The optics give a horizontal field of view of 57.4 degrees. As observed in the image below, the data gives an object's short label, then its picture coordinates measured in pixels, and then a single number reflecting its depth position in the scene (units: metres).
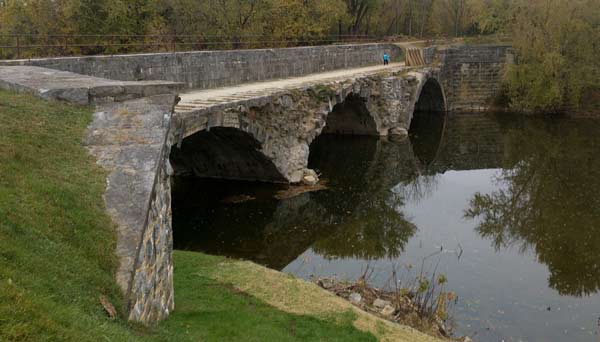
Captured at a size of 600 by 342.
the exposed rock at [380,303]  11.15
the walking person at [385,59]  39.36
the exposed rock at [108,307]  5.28
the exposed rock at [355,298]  11.25
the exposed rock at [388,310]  10.86
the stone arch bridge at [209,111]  7.09
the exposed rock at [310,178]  21.33
